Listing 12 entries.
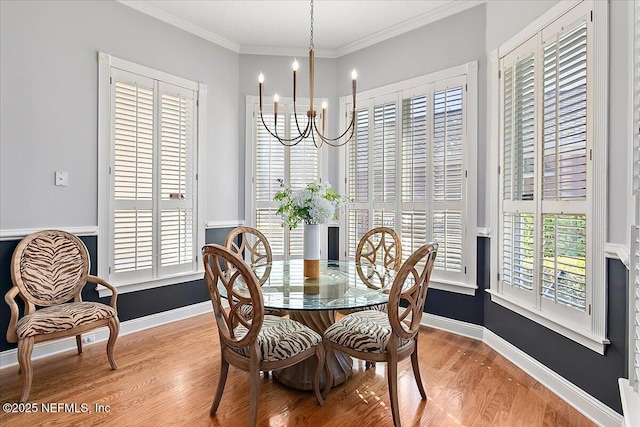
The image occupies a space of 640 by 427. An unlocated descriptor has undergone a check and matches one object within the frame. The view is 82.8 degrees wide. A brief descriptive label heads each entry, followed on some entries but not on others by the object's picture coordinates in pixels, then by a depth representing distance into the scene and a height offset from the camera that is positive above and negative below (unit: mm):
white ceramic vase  2537 -284
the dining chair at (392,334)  1896 -697
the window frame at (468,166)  3289 +428
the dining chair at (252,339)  1788 -701
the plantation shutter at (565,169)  2158 +286
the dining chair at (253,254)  2645 -428
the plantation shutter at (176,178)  3645 +336
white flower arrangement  2438 +45
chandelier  2299 +791
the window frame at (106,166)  3154 +385
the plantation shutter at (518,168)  2617 +347
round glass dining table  1981 -485
